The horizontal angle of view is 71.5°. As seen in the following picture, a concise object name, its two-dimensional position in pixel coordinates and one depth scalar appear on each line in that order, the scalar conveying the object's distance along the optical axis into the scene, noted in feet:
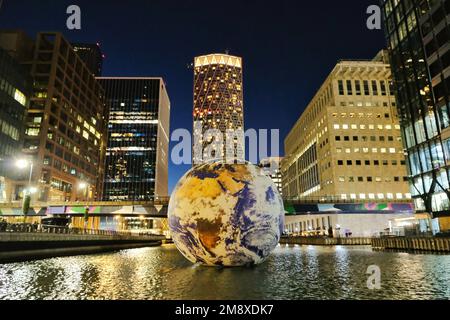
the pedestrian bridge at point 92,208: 178.50
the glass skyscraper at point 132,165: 624.59
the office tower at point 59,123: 273.75
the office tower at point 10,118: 226.99
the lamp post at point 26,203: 103.64
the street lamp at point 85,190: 342.38
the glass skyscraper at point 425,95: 137.59
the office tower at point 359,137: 262.88
